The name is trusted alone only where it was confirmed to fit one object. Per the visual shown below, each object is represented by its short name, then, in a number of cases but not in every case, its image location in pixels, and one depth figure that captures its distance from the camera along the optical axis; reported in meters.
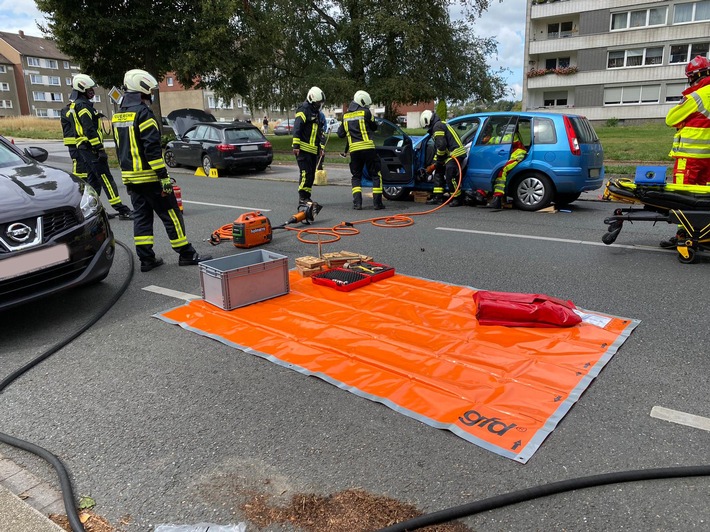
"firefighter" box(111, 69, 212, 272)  5.91
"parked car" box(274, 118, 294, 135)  46.56
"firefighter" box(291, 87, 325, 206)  9.47
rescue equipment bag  4.50
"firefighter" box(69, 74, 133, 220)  9.13
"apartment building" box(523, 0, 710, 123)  39.25
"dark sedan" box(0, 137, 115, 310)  4.27
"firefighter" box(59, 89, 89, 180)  9.36
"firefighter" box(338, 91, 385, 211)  10.21
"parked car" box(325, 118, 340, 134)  44.65
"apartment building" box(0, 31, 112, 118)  78.00
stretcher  6.21
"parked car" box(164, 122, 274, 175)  17.12
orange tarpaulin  3.27
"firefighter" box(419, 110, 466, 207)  10.23
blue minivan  9.47
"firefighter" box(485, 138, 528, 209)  9.72
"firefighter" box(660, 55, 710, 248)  6.70
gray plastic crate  5.05
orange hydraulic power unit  7.52
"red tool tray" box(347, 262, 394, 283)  5.95
